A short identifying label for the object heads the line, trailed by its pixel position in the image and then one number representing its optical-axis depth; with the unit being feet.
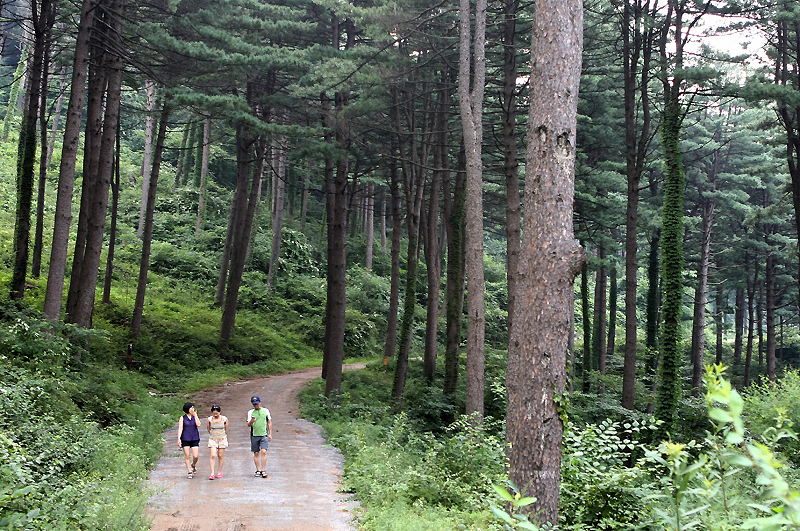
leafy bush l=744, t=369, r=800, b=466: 47.44
